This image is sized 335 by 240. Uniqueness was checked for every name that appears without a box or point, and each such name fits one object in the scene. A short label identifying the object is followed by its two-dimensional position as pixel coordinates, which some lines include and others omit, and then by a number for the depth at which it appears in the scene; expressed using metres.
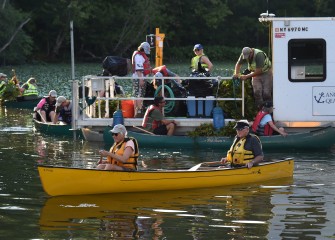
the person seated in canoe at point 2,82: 36.38
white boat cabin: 22.75
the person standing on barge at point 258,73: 22.89
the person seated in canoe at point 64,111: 26.59
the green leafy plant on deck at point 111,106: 24.97
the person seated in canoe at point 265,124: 22.66
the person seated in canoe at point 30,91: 35.69
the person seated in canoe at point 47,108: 27.32
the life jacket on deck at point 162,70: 23.92
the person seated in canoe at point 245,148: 18.12
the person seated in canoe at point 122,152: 17.36
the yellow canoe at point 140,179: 17.22
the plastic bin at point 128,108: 24.28
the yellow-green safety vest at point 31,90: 35.64
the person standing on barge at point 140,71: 24.23
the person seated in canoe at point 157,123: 23.33
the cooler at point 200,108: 23.72
